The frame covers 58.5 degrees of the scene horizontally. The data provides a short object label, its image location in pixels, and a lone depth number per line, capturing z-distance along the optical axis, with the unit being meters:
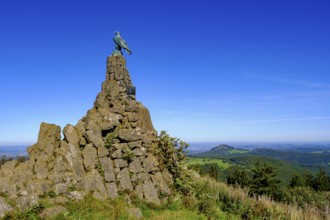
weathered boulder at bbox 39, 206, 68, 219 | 17.38
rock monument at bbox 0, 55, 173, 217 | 19.39
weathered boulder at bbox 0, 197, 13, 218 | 16.98
